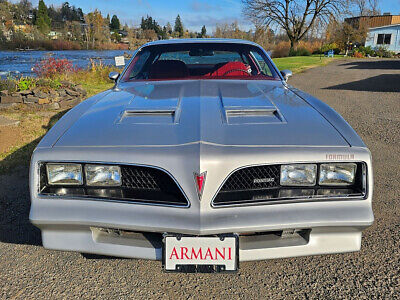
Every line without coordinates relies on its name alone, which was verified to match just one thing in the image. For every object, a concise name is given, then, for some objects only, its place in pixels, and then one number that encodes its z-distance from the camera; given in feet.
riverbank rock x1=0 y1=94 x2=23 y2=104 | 20.80
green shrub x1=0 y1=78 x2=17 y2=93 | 21.76
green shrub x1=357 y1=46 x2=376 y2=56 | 108.37
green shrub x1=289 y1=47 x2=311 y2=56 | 108.99
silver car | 4.85
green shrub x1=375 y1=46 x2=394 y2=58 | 106.73
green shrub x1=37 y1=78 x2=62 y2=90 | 22.84
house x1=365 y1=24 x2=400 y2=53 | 117.70
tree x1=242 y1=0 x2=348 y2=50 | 106.73
